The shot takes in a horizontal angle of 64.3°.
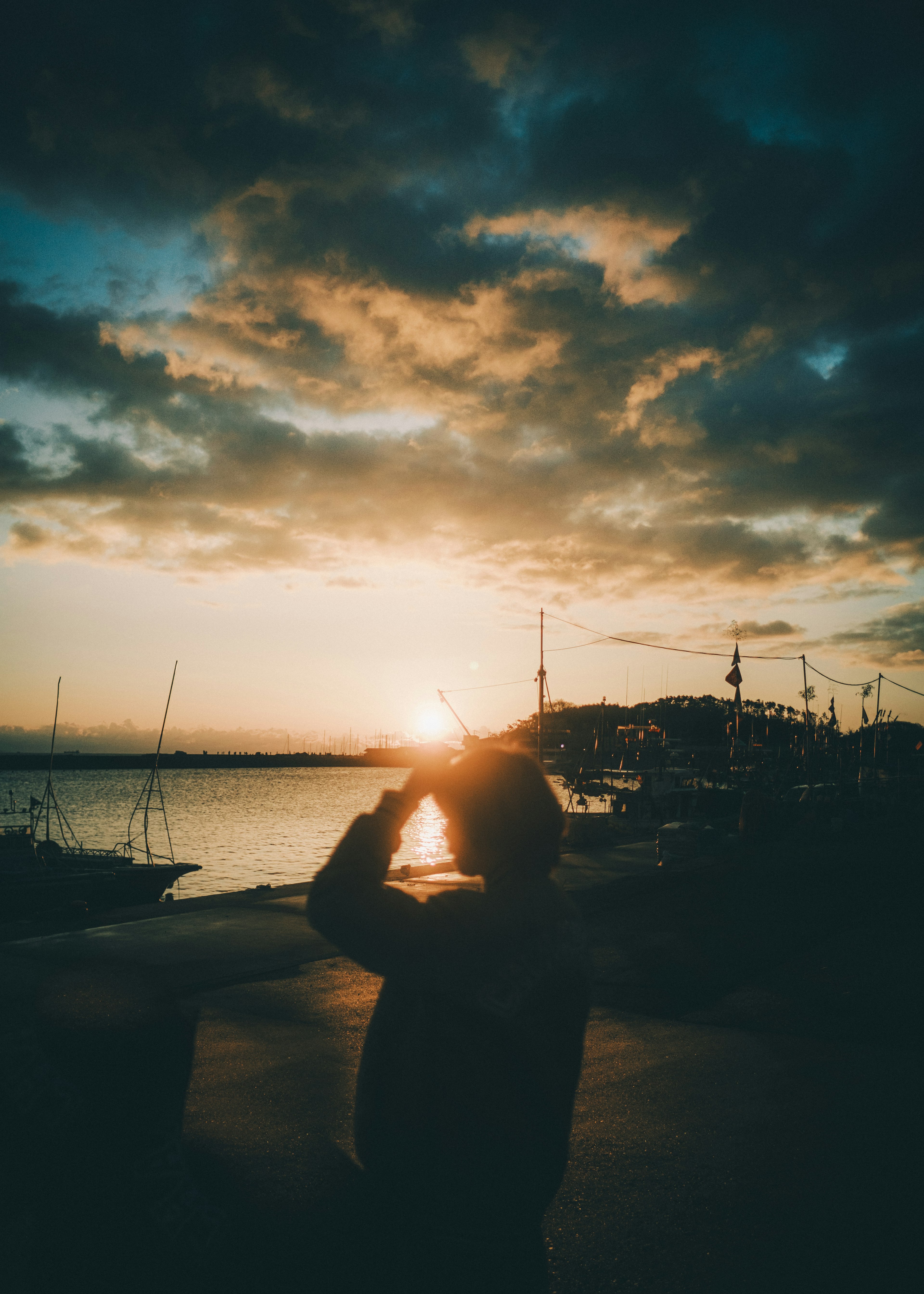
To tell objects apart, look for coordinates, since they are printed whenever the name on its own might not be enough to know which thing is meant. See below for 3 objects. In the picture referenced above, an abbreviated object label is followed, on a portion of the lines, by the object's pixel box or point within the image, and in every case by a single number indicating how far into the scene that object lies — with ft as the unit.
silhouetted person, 5.44
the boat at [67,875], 64.49
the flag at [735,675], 113.19
